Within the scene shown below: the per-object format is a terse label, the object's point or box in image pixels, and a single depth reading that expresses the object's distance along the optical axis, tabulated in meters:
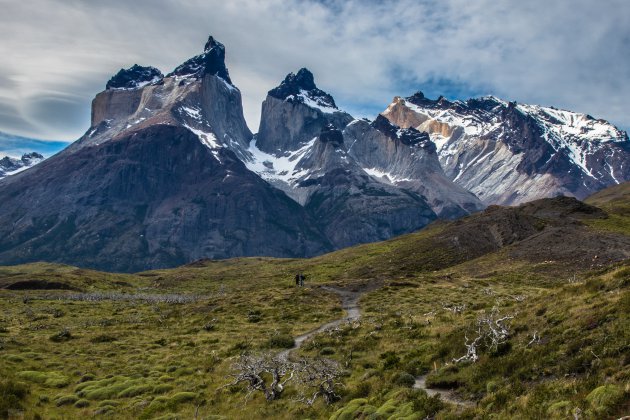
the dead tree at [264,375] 27.55
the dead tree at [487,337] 24.34
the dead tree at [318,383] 25.11
